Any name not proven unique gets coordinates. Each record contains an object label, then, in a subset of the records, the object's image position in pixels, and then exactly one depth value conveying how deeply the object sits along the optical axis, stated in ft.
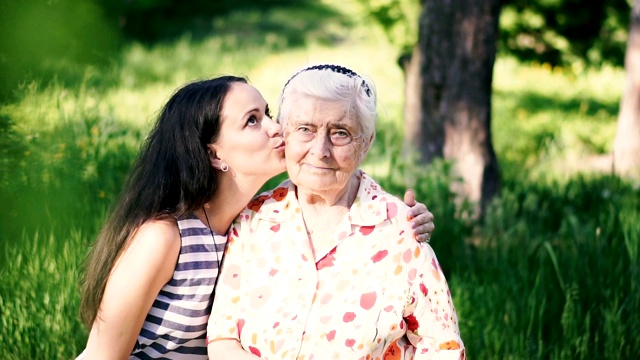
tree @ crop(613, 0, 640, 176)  23.88
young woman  9.07
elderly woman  8.44
